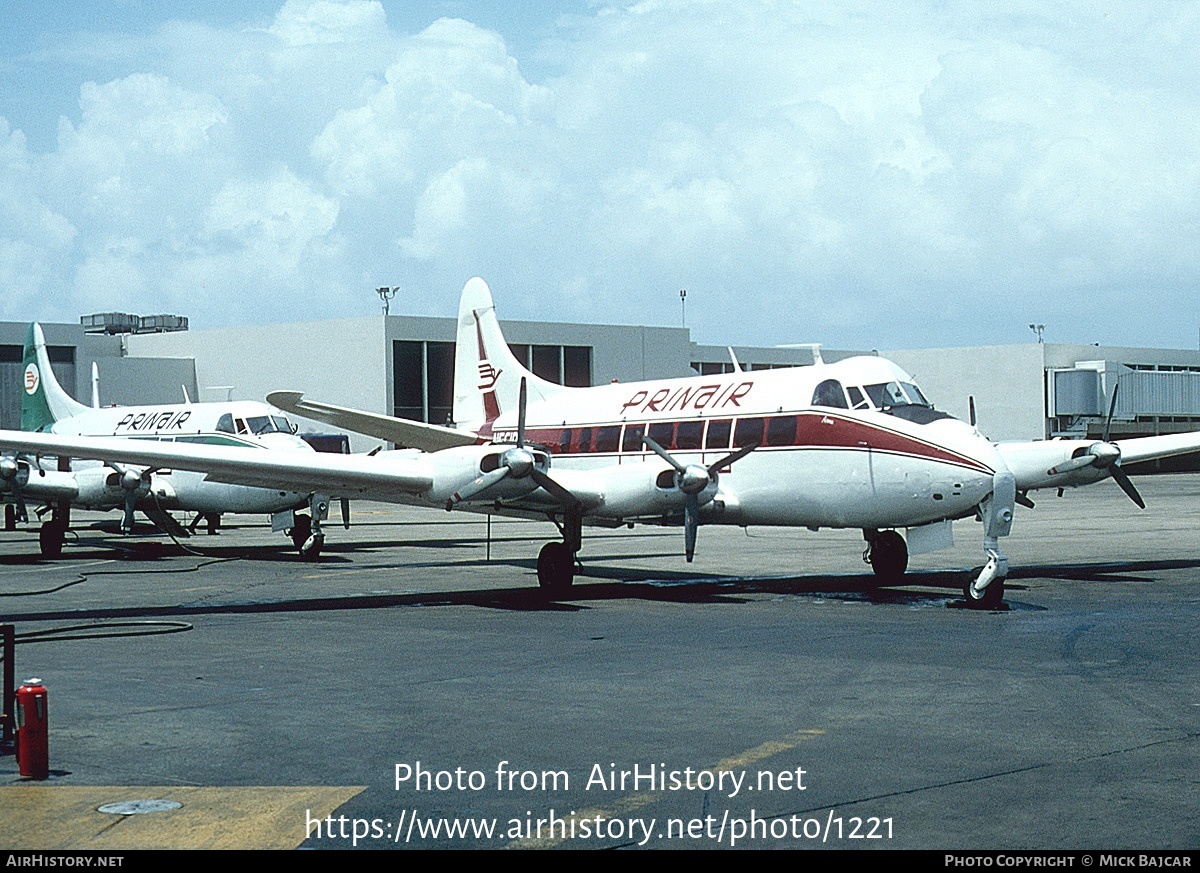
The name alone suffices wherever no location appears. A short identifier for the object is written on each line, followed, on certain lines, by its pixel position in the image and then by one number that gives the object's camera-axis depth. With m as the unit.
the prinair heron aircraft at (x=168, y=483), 29.73
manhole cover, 7.85
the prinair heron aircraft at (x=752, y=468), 19.08
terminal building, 66.69
